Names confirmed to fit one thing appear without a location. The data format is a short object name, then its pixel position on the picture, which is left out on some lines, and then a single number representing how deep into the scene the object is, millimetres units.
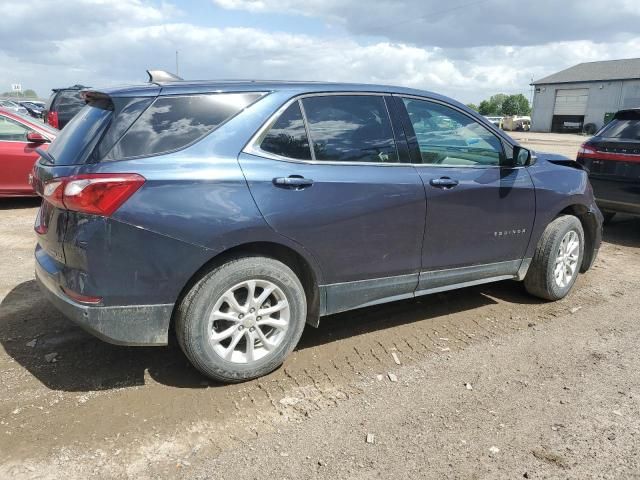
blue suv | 2848
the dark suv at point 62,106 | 11855
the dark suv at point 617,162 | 6645
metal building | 46688
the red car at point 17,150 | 8055
